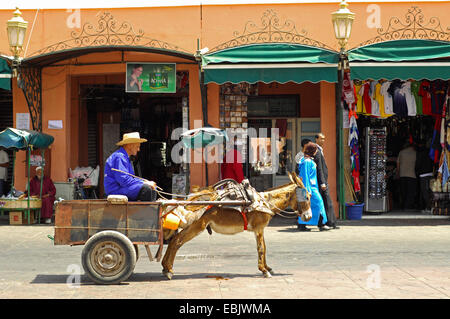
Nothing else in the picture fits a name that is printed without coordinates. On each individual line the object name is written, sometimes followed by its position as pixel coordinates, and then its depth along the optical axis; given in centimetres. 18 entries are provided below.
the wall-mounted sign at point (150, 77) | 1588
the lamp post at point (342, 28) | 1396
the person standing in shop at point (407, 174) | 1695
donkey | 880
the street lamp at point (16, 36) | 1459
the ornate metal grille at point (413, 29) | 1546
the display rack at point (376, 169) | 1641
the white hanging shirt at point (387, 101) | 1580
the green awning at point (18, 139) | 1457
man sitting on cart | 857
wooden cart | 834
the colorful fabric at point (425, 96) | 1577
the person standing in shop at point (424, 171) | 1680
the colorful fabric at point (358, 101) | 1580
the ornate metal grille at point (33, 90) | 1528
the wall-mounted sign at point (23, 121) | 1631
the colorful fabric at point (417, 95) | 1579
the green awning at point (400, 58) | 1383
